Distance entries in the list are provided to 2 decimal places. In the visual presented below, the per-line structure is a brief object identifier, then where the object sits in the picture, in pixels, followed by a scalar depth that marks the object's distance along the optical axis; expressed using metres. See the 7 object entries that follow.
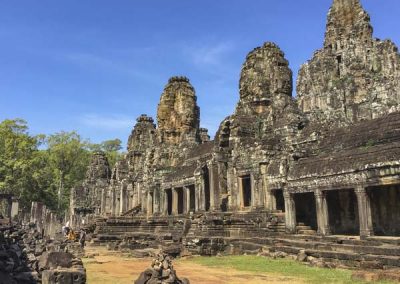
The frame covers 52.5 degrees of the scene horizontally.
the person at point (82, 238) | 22.45
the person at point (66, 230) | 25.28
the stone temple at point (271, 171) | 15.90
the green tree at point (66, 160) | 60.12
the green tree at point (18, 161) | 48.62
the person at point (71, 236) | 22.98
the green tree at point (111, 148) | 72.12
